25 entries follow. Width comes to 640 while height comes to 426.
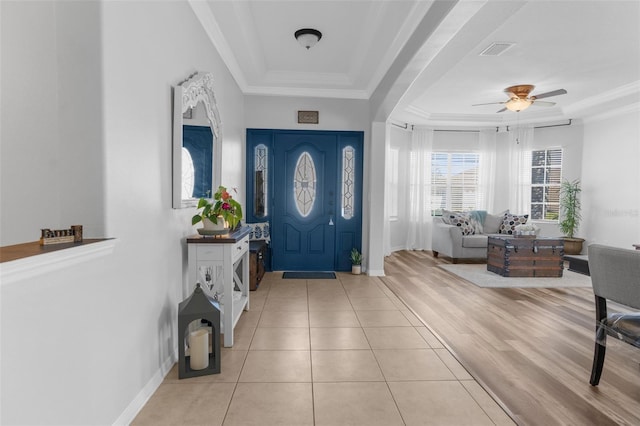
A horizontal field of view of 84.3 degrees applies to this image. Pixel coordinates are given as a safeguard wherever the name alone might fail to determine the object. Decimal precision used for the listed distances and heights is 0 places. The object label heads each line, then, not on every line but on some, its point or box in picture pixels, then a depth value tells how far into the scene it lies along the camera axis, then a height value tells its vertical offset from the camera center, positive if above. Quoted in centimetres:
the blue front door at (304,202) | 554 -5
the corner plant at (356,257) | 551 -90
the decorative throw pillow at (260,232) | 538 -51
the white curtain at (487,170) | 791 +69
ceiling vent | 395 +175
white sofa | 646 -64
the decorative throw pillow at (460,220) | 671 -38
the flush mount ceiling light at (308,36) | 360 +167
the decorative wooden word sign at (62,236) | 145 -17
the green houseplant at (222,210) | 282 -10
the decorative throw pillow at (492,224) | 708 -47
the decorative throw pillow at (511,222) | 688 -42
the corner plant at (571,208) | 698 -13
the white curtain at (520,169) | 767 +70
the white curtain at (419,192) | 777 +18
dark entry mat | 520 -116
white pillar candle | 237 -102
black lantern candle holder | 233 -83
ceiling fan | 525 +154
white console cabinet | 273 -54
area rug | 494 -116
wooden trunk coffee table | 540 -86
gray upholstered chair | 205 -55
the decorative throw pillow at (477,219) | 693 -37
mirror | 249 +47
